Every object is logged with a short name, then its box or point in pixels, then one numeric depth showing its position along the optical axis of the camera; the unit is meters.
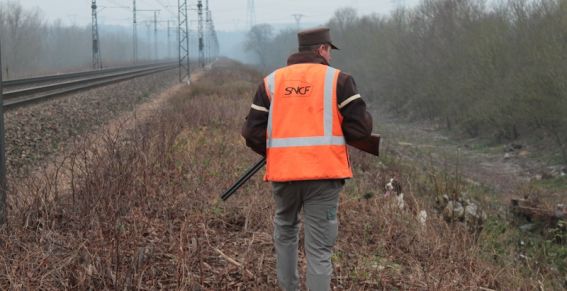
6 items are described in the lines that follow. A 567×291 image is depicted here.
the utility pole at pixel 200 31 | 45.58
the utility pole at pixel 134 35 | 63.80
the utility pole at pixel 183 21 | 38.46
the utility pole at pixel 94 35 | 44.38
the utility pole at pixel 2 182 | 4.78
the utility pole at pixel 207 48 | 91.28
